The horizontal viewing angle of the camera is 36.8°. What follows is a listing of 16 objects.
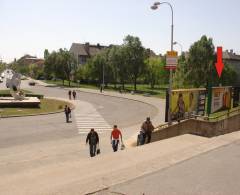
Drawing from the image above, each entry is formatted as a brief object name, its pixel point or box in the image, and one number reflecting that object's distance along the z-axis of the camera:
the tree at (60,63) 87.56
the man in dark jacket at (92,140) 16.88
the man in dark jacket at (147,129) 18.48
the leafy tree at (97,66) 80.56
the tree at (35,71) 126.31
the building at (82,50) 119.88
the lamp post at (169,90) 20.27
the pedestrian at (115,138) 17.67
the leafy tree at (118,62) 75.06
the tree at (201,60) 61.88
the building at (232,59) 102.26
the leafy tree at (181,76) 61.28
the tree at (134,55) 74.75
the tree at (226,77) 64.20
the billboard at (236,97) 24.49
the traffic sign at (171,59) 20.70
